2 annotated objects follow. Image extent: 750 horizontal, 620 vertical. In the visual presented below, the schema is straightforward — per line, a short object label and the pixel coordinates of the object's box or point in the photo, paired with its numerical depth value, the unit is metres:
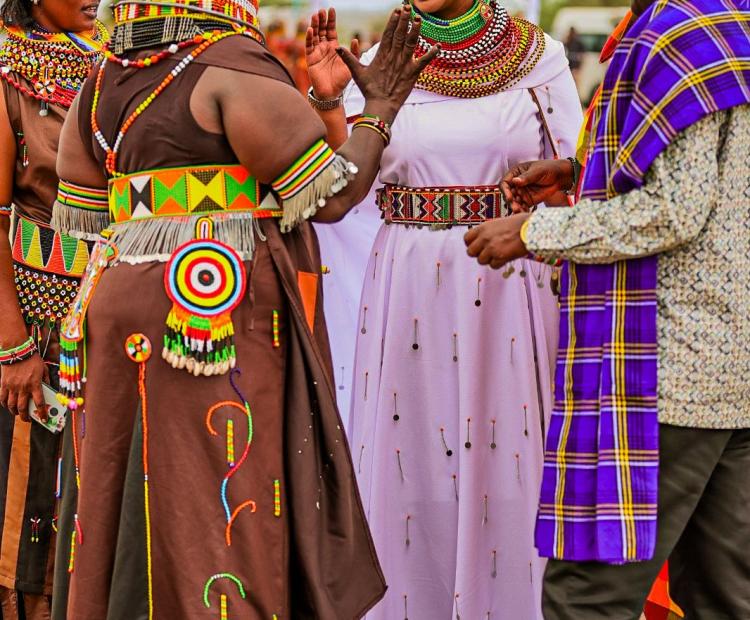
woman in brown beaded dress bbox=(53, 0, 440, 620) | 5.03
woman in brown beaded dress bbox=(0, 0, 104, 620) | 6.60
